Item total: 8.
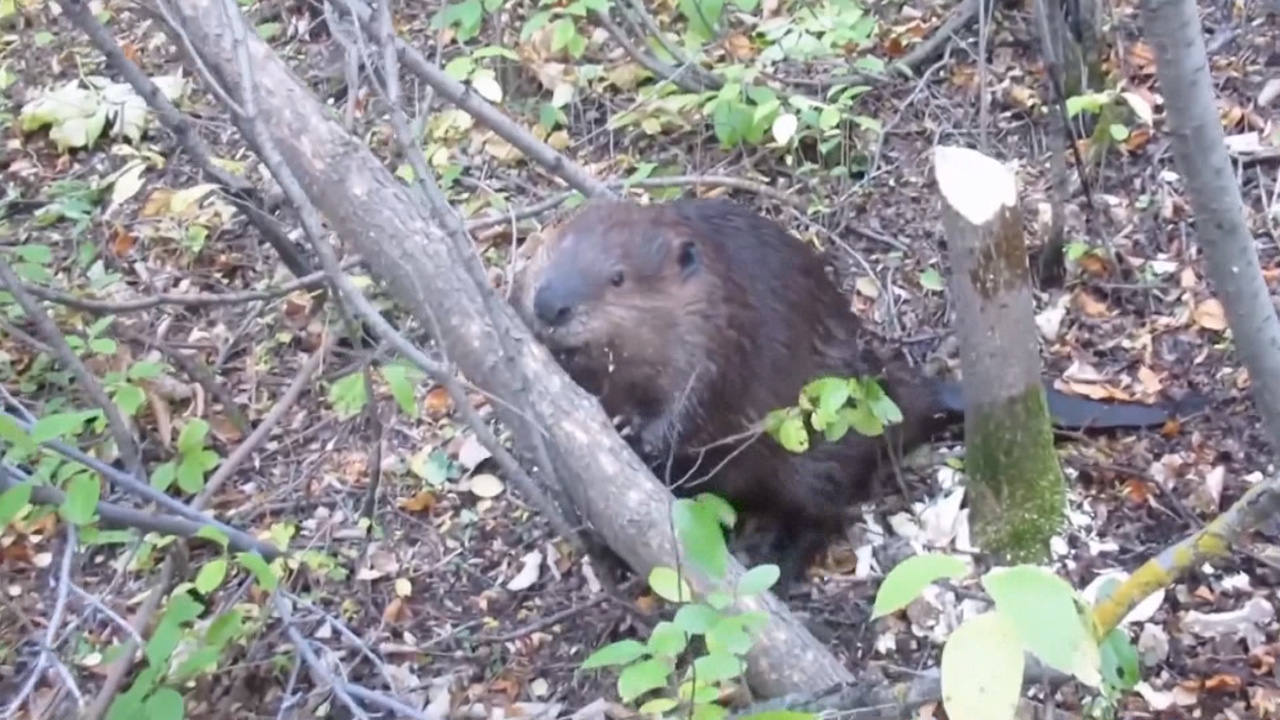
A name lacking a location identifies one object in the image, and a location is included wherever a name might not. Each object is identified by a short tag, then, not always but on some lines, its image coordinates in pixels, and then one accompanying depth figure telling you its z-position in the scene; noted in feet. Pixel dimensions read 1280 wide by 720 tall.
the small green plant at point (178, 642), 6.33
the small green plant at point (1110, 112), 9.94
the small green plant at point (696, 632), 5.05
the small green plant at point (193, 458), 7.57
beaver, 8.06
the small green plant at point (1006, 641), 3.11
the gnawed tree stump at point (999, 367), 7.30
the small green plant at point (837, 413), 6.93
